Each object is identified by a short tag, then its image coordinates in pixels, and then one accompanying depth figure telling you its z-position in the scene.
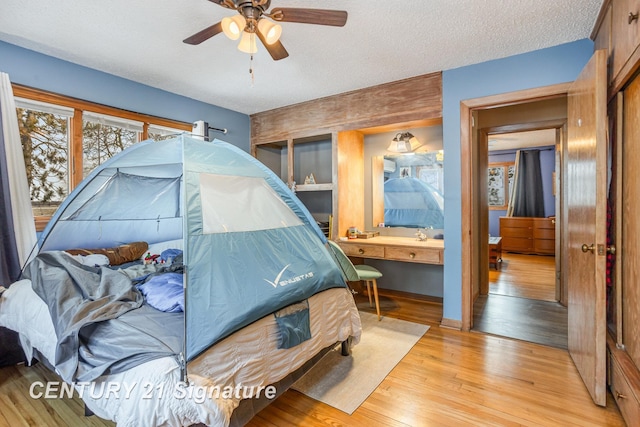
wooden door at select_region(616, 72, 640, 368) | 1.56
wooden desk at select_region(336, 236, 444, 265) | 2.97
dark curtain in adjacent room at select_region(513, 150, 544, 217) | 6.39
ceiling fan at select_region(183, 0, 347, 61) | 1.58
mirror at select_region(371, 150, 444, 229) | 3.51
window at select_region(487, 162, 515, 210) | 6.86
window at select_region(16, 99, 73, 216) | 2.51
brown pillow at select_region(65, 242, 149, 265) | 2.60
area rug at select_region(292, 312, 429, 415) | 1.91
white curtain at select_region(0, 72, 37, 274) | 2.26
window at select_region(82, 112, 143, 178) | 2.84
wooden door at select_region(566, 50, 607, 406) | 1.70
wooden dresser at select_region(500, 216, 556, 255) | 6.13
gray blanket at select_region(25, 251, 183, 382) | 1.32
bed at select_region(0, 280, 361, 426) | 1.19
